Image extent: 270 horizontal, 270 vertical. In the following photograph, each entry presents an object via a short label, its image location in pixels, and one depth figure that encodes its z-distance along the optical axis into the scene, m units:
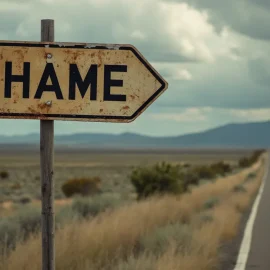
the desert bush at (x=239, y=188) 29.92
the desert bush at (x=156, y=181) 27.05
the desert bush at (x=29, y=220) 13.79
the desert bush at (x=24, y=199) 39.56
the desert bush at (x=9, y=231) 11.24
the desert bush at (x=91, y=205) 17.91
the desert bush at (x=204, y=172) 52.97
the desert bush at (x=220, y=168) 57.94
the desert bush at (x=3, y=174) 71.45
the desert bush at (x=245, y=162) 83.00
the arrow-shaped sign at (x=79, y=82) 5.77
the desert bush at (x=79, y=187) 43.81
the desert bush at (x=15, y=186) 54.38
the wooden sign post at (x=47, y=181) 5.89
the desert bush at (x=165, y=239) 10.85
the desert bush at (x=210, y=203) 20.95
